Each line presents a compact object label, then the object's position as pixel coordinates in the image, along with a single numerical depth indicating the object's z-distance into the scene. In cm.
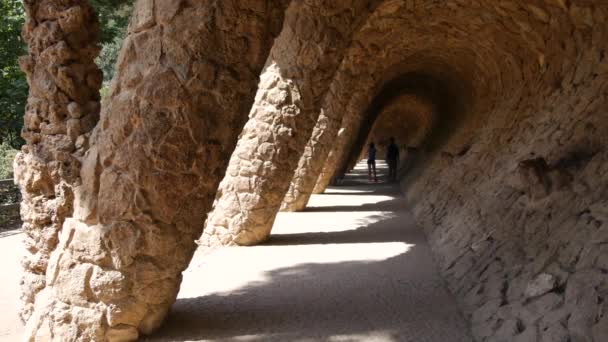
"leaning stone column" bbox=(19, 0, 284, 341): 309
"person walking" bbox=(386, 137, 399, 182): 1645
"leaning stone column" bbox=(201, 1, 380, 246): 642
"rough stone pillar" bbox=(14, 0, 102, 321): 333
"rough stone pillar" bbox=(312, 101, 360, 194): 1167
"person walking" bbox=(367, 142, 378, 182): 1602
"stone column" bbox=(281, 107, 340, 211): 927
